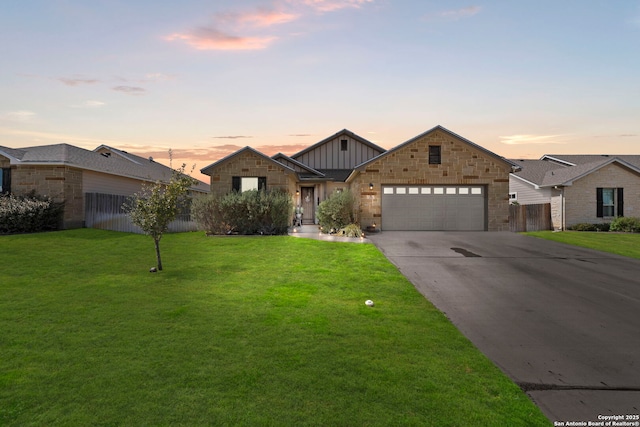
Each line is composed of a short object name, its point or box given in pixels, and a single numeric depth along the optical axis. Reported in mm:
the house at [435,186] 21891
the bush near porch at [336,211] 19797
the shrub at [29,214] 18094
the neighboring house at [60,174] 19891
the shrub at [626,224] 23469
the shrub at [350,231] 18719
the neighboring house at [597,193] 25141
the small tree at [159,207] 10703
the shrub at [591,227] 24281
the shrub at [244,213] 18938
